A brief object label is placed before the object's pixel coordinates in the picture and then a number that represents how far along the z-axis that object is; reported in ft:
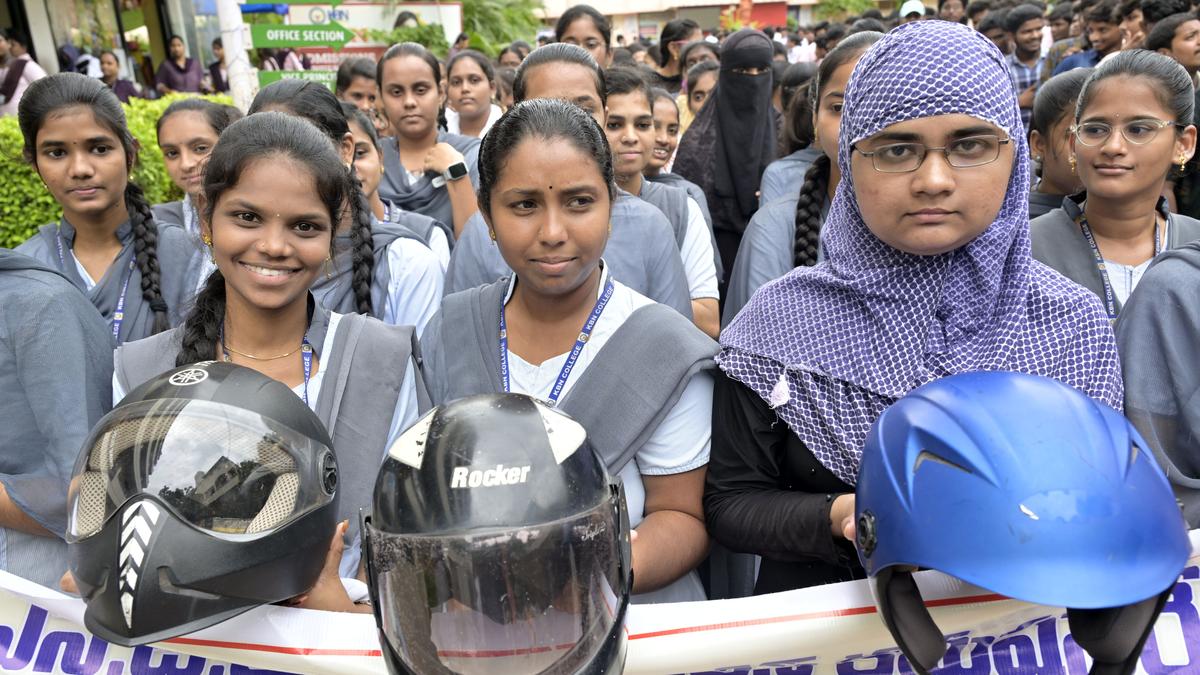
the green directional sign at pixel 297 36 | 30.53
